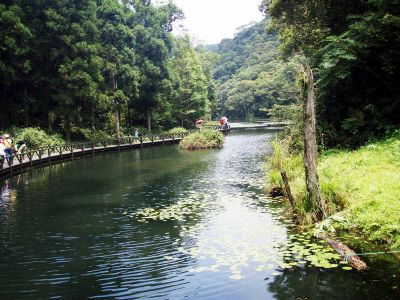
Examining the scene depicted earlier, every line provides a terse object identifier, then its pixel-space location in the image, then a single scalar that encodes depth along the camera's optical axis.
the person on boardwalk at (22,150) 28.05
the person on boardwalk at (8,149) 25.14
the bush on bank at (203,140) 40.81
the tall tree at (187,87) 65.62
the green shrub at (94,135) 44.23
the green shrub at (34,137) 34.36
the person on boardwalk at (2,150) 23.59
